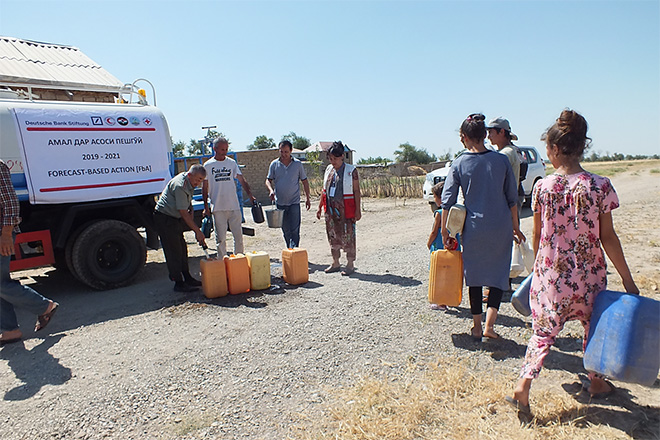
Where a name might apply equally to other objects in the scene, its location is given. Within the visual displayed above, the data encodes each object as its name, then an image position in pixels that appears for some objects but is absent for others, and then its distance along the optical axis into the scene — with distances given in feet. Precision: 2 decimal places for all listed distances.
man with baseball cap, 15.40
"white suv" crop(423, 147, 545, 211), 45.80
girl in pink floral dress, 8.56
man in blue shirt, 23.03
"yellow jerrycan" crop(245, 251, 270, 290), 19.19
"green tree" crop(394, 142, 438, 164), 228.22
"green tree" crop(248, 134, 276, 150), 241.55
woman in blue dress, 11.82
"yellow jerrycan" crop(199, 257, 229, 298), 18.31
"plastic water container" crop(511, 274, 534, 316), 10.13
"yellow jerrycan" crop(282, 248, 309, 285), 19.95
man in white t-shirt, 21.55
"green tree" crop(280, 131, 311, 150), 268.21
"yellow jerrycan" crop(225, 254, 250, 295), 18.71
